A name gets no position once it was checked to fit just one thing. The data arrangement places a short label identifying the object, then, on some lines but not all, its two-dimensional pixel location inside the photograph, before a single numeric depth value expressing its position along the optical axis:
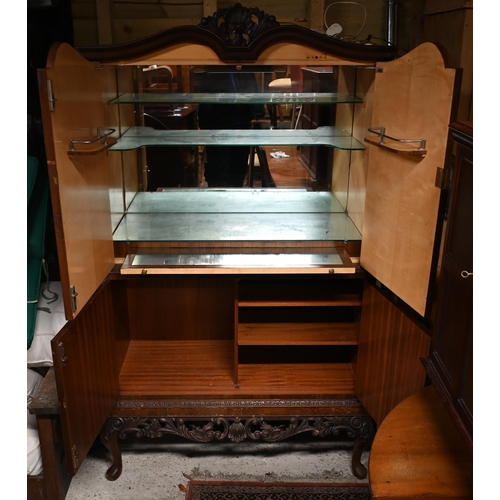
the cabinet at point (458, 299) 0.97
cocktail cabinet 1.39
